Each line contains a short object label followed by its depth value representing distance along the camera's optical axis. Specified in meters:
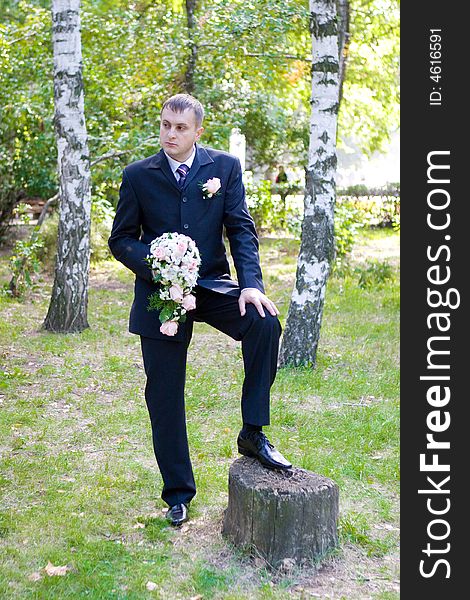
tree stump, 4.11
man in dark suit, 4.09
